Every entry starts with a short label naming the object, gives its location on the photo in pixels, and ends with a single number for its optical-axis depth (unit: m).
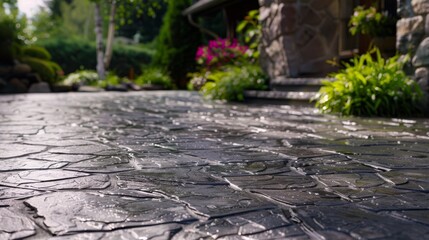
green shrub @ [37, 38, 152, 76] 19.84
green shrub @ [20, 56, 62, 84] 14.30
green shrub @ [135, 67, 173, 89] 15.81
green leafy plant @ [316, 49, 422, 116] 5.23
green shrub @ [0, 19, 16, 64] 13.13
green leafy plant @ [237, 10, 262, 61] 8.72
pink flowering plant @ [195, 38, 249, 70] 10.31
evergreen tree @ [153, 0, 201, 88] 15.88
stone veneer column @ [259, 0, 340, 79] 7.89
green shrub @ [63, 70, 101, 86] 15.89
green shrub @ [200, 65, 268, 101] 8.35
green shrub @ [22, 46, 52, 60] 15.23
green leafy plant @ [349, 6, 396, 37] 6.34
